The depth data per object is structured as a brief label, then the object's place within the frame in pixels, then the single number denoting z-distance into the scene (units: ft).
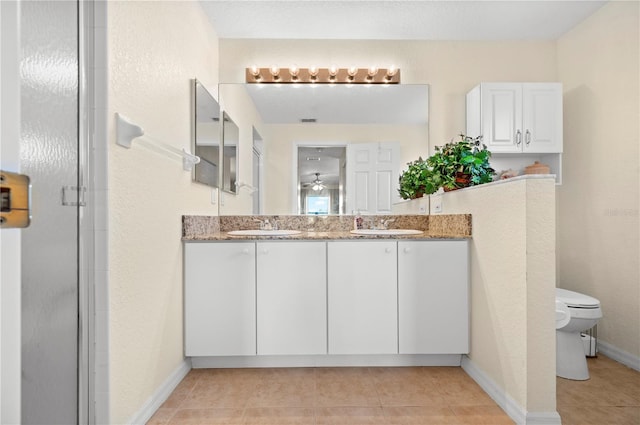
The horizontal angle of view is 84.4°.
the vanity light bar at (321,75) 8.96
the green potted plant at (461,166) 6.88
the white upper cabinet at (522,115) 8.70
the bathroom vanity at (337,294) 6.80
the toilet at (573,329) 6.52
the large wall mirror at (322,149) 8.63
